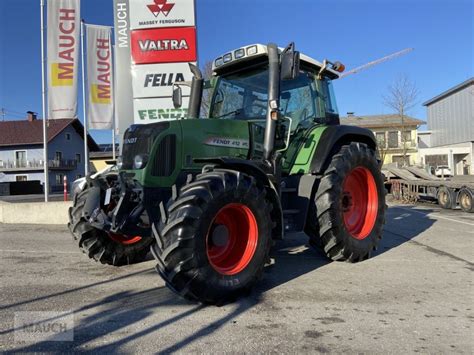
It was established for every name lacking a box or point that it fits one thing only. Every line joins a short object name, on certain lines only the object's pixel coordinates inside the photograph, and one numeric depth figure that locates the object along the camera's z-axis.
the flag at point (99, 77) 15.43
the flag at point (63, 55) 13.12
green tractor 4.21
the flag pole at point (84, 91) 15.28
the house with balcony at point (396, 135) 44.72
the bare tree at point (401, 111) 32.44
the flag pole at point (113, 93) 15.98
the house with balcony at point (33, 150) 50.12
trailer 14.40
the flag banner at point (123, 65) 11.50
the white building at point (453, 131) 46.81
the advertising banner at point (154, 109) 11.20
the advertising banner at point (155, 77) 11.23
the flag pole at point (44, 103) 13.17
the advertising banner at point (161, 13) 11.12
